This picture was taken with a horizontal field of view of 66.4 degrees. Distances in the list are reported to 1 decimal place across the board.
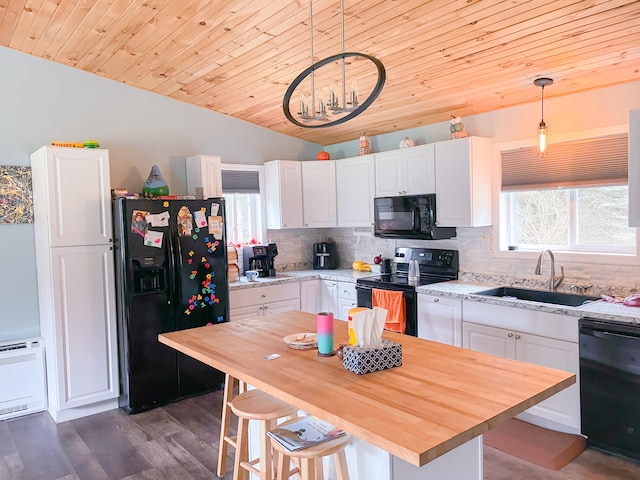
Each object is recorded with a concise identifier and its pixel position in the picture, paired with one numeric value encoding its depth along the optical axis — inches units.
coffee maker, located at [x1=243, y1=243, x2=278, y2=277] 199.9
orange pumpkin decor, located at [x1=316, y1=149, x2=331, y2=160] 207.6
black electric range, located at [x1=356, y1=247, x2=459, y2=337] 161.2
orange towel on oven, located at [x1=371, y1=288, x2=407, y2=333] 161.8
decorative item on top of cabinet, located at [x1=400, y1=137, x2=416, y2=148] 176.4
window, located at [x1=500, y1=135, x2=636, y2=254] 137.9
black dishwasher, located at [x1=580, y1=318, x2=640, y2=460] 109.1
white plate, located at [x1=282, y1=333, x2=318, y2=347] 89.9
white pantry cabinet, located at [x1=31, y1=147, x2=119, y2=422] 143.6
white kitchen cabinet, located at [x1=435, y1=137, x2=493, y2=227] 155.6
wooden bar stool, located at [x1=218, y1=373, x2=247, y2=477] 105.6
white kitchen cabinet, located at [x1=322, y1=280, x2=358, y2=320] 185.9
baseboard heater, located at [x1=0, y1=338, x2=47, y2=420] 147.9
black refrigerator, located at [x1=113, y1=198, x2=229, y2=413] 149.5
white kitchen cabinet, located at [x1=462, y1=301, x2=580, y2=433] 122.5
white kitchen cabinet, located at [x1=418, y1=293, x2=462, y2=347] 147.9
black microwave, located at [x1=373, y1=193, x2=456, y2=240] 167.9
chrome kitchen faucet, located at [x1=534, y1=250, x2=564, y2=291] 145.1
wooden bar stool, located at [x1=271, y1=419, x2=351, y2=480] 70.4
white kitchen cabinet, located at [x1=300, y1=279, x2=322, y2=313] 195.2
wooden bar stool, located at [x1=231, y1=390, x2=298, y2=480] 84.8
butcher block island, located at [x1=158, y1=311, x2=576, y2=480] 55.2
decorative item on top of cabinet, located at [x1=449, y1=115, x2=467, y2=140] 161.2
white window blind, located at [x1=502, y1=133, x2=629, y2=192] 136.0
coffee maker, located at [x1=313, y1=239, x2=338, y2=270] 217.9
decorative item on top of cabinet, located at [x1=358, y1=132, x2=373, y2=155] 193.8
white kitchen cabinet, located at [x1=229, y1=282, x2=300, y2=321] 178.7
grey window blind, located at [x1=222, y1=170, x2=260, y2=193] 198.7
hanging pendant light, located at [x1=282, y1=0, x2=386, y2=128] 80.0
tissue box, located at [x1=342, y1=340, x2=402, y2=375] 74.5
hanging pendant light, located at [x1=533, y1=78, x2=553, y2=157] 133.1
